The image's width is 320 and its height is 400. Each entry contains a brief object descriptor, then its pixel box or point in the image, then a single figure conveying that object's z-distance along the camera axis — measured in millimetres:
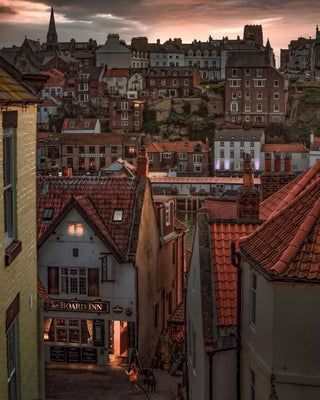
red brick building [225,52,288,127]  149125
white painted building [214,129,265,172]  122562
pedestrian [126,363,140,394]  23984
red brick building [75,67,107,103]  155875
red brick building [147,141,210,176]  127125
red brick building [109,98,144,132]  146375
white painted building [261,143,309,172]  119612
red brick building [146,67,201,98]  158625
